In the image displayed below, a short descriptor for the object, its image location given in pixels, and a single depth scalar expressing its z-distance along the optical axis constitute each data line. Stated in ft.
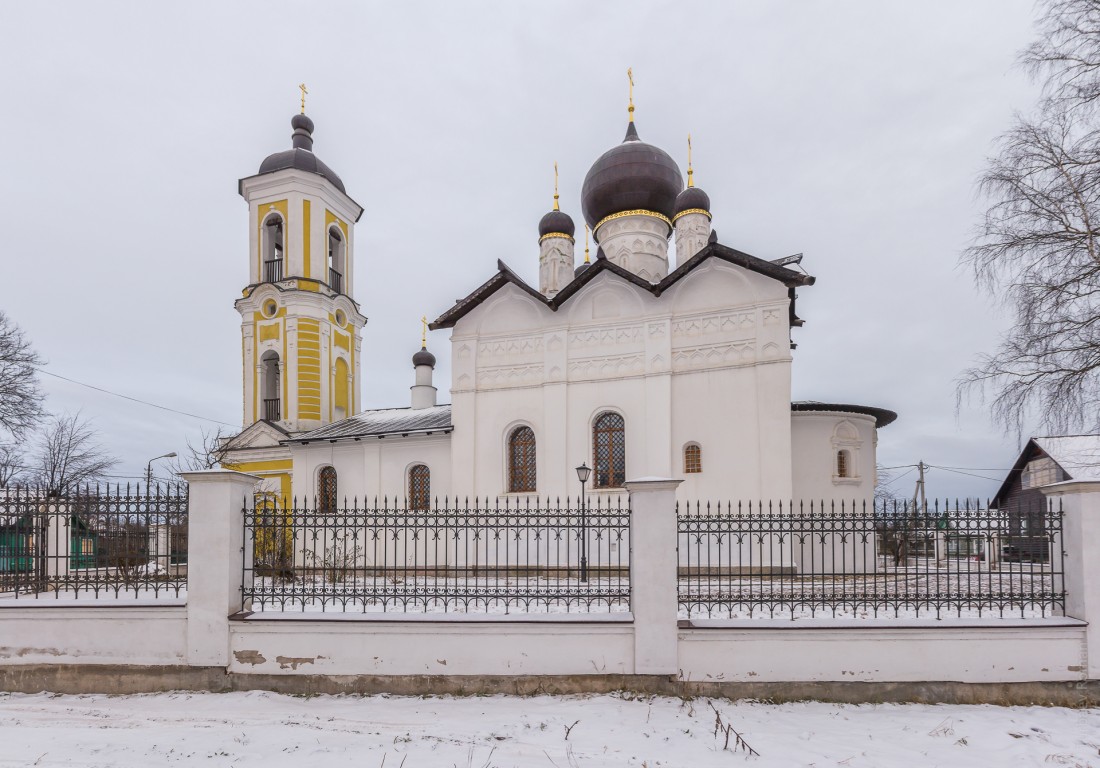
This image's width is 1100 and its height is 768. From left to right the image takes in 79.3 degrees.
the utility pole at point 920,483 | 92.80
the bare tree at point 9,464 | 81.18
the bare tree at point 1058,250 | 30.66
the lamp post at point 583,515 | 22.49
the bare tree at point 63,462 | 92.79
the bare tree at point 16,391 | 69.72
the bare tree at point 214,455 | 64.56
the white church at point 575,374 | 47.65
